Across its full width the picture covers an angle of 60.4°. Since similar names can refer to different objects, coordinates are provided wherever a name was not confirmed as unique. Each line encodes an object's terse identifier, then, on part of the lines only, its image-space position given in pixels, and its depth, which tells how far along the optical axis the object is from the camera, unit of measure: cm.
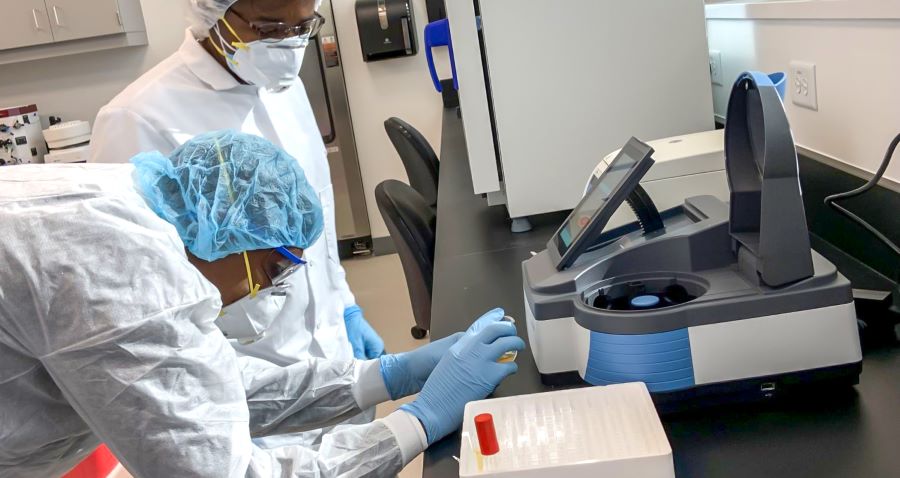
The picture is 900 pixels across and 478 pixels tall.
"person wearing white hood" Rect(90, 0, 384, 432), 149
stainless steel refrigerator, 407
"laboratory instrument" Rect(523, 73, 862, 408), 81
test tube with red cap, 72
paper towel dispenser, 392
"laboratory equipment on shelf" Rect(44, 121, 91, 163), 383
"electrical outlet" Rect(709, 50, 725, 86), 186
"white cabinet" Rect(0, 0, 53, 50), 382
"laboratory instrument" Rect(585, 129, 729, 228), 124
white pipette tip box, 70
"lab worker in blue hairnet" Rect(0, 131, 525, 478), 81
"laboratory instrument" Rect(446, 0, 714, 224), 146
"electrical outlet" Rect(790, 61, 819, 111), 134
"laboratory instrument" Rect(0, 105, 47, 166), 388
